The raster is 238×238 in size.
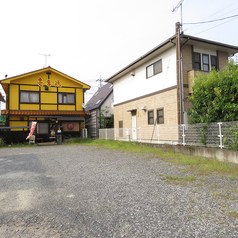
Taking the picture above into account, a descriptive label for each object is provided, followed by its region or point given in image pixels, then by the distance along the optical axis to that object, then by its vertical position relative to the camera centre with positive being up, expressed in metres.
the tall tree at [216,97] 6.17 +0.99
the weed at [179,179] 3.94 -1.17
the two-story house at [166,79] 9.09 +2.61
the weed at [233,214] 2.46 -1.17
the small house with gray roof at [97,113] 17.48 +1.29
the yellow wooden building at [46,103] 14.69 +2.04
